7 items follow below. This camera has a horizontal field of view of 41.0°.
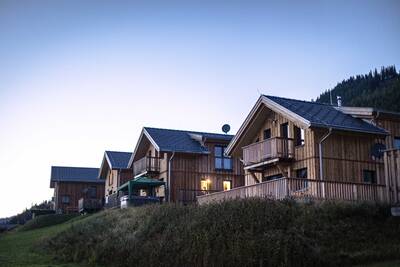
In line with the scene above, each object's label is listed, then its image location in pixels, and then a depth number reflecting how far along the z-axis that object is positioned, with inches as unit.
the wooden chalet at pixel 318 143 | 1119.6
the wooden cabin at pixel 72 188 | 2470.5
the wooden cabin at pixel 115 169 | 2004.2
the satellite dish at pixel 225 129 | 1685.5
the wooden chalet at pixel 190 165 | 1565.0
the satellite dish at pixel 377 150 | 1166.8
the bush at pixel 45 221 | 1787.6
